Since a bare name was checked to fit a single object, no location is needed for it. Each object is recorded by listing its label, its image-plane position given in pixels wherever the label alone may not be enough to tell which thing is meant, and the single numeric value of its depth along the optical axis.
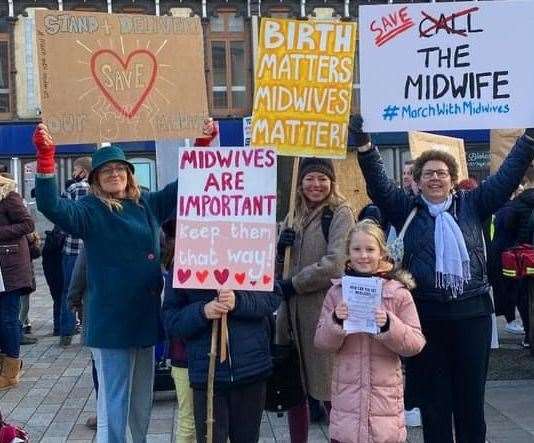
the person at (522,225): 7.75
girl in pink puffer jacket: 3.84
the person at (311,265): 4.59
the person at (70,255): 7.31
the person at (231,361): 3.84
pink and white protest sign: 3.93
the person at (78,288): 5.32
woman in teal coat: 4.16
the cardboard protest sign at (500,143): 8.30
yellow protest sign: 4.82
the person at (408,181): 6.33
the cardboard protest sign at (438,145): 7.10
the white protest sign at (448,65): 4.71
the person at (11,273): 6.95
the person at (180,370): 4.37
